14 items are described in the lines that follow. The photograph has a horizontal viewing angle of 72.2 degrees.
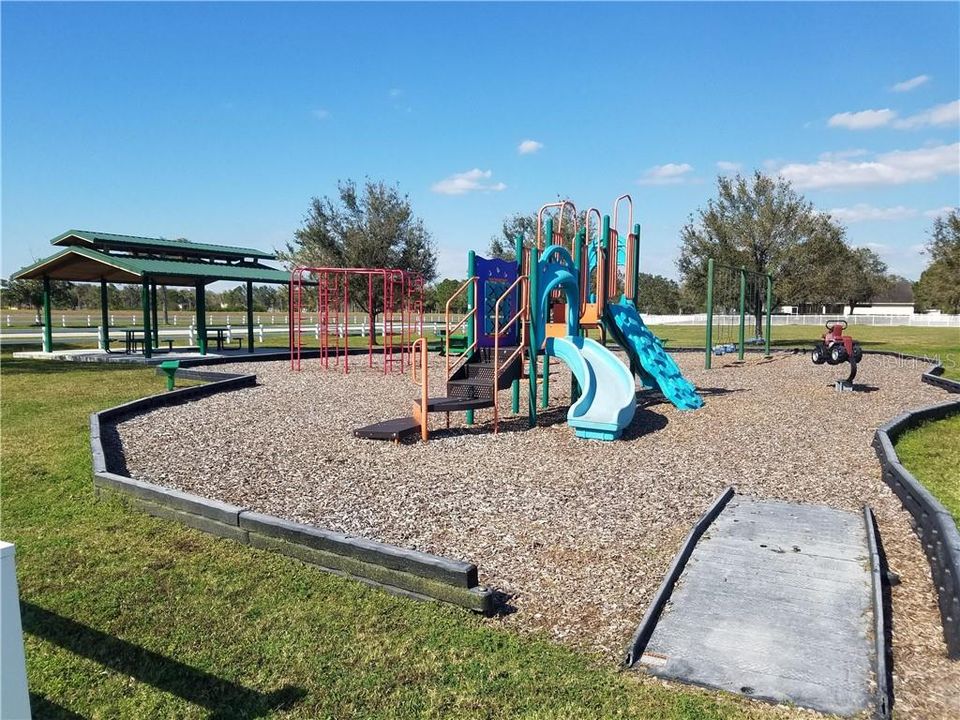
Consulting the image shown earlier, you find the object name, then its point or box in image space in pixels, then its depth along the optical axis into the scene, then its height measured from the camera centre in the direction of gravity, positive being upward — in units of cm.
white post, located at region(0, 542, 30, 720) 216 -110
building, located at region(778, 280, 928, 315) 9301 +215
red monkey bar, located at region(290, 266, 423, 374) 1881 +33
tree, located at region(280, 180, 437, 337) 3250 +410
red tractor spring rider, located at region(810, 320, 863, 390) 1333 -71
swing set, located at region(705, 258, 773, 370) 1853 +82
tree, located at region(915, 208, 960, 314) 2917 +231
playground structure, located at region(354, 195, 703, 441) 926 -32
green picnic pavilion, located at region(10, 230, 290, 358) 2095 +190
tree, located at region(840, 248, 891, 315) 8962 +537
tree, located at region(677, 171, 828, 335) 2705 +367
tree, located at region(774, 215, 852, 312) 2667 +211
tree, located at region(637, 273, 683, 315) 8950 +301
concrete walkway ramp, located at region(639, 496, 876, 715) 340 -183
